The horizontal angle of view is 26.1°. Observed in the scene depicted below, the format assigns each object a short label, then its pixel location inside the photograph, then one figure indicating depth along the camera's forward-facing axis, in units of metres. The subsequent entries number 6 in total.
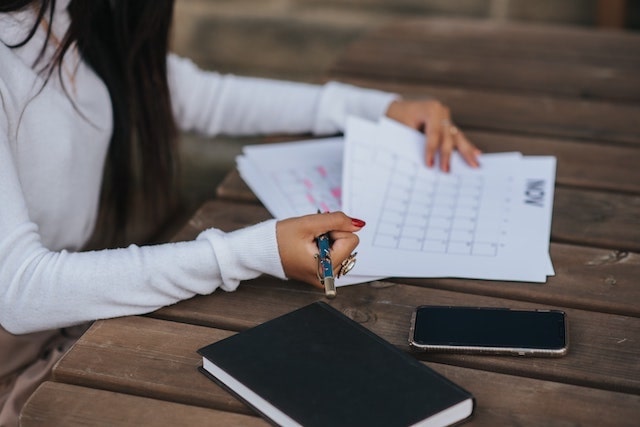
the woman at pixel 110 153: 1.39
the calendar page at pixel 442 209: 1.47
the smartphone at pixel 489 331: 1.30
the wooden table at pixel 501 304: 1.23
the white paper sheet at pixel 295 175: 1.61
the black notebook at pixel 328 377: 1.18
